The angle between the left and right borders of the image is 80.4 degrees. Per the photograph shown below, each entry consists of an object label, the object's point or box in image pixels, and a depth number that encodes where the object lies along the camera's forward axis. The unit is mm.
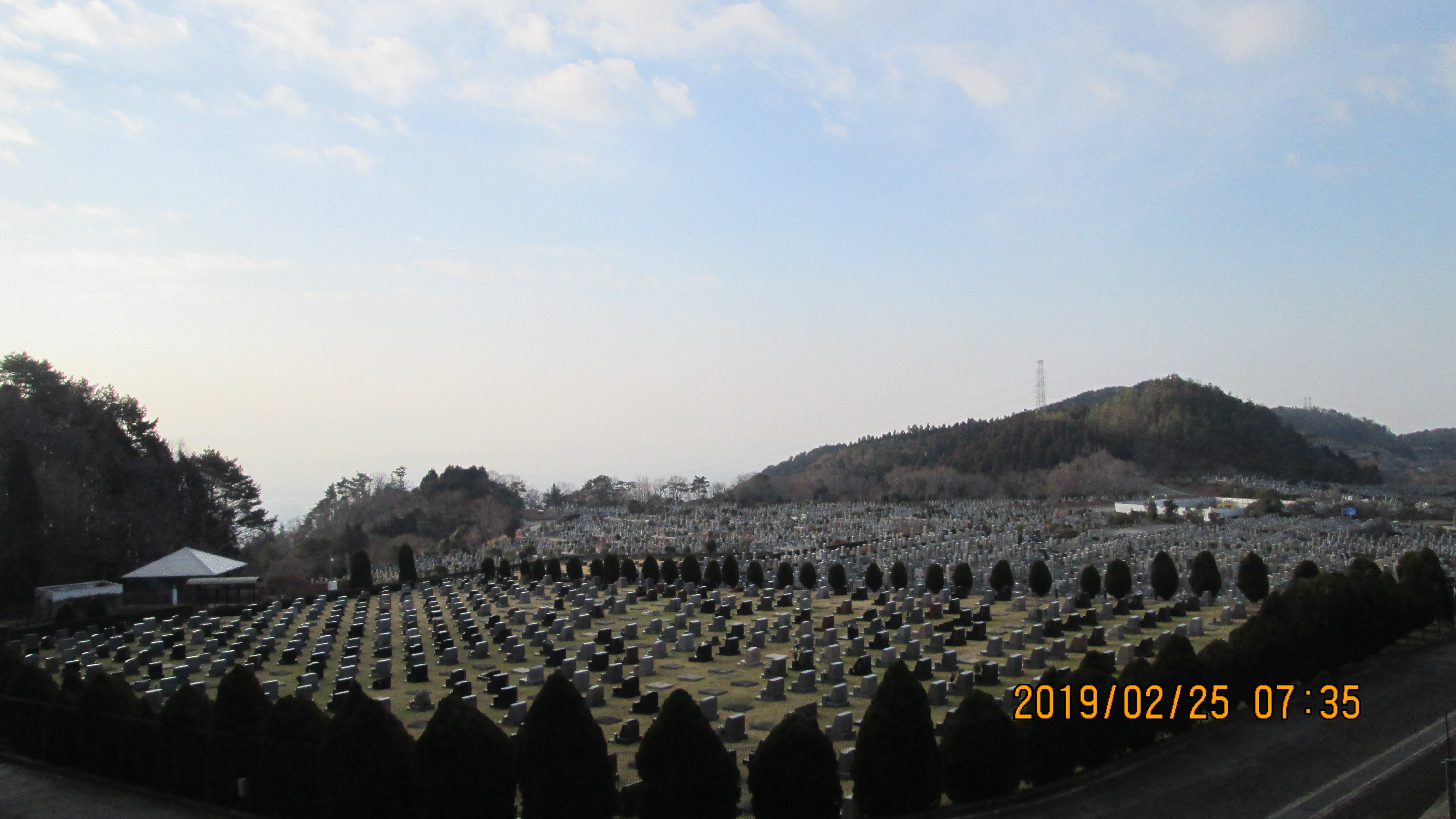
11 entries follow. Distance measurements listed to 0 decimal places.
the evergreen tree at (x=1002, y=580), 28109
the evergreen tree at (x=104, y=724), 11680
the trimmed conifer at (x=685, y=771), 9148
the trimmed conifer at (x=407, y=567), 40125
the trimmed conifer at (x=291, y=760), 9812
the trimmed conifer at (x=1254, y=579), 25172
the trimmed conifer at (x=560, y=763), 9219
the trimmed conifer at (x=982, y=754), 10094
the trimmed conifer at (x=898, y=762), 9766
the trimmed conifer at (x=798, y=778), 9195
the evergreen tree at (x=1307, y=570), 24594
